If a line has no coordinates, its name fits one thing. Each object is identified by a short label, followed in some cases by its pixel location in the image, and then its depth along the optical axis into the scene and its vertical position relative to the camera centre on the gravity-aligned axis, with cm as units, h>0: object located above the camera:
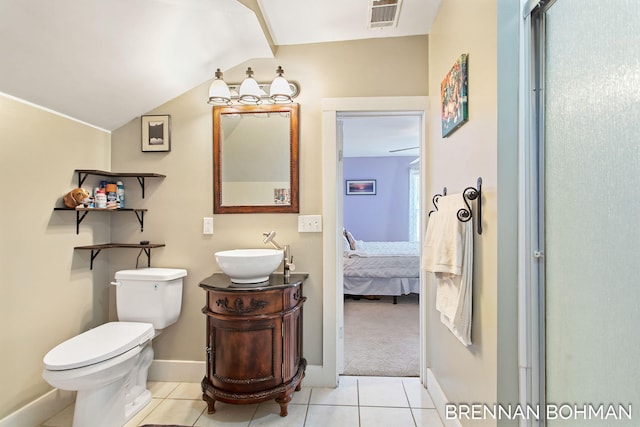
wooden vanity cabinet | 184 -76
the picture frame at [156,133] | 232 +58
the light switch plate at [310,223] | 225 -7
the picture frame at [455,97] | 152 +59
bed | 421 -80
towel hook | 139 +3
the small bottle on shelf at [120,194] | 226 +14
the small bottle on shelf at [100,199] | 213 +10
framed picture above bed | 672 +52
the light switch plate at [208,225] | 230 -9
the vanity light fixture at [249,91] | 210 +80
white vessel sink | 188 -31
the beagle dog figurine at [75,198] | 197 +10
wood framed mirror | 228 +38
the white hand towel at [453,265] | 146 -25
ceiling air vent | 188 +121
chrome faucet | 218 -29
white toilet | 157 -71
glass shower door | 83 +0
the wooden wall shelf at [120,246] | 212 -22
